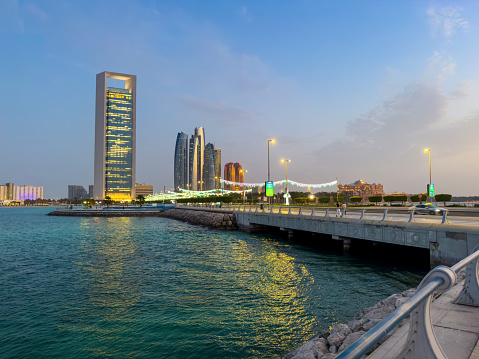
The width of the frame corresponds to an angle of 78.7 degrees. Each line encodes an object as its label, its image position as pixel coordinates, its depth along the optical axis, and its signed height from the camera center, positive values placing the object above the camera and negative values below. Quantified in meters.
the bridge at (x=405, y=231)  14.76 -2.41
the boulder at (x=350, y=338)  6.93 -3.53
